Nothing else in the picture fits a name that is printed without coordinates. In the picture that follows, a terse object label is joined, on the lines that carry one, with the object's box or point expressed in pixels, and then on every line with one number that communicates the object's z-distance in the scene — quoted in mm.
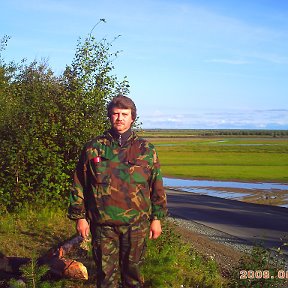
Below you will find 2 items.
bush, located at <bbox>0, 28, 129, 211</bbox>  9297
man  4320
